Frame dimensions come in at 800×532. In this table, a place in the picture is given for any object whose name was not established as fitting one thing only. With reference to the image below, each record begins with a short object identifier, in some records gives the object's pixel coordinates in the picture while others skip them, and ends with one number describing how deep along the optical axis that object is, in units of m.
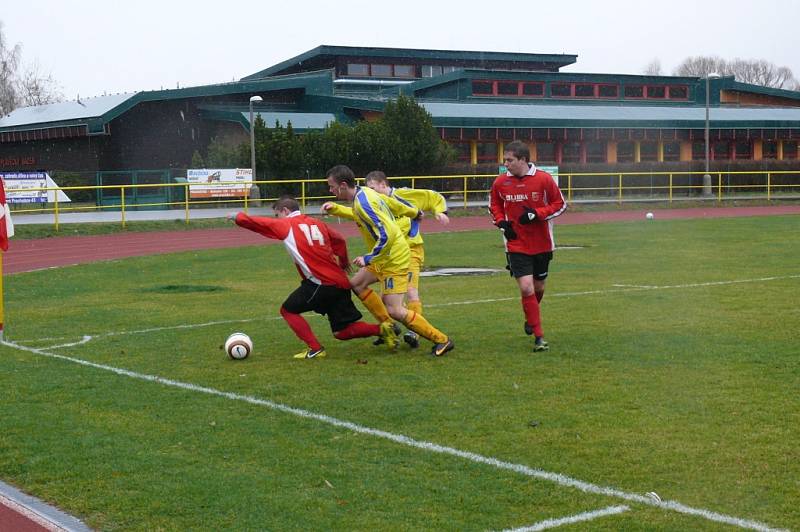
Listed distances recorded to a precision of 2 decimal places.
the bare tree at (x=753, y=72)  104.44
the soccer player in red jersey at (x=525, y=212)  10.07
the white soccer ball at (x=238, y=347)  9.70
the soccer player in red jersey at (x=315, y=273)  9.60
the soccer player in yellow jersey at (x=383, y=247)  9.51
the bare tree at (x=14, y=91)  75.38
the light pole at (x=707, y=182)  46.06
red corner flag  11.30
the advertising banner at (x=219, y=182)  38.28
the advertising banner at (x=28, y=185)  34.69
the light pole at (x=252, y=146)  39.45
